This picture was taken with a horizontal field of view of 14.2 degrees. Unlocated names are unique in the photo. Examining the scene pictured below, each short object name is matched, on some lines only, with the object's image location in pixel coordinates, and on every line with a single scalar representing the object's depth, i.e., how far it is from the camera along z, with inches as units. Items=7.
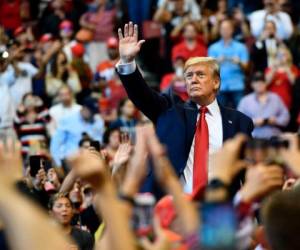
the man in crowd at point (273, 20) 697.6
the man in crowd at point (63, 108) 647.1
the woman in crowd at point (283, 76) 639.1
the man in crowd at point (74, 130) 621.1
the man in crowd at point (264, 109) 605.0
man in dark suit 318.7
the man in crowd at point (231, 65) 653.3
